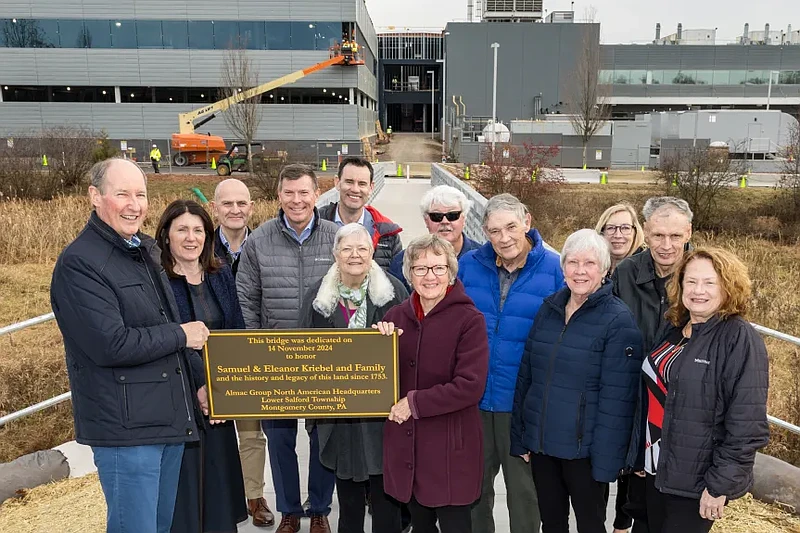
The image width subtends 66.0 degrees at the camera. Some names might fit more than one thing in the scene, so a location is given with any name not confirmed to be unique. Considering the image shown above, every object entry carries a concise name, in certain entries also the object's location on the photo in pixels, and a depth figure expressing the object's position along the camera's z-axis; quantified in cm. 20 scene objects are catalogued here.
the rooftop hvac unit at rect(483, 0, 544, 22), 6269
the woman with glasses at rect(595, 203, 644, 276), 436
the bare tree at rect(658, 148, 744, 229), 1731
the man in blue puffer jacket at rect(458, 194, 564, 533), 357
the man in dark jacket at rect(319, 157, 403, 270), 461
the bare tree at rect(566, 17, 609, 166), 4185
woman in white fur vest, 356
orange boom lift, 3769
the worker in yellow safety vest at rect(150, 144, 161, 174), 3354
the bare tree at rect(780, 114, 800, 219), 1827
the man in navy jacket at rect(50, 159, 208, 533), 279
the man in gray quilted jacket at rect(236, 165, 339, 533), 415
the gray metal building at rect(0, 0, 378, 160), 4231
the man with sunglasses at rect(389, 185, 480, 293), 420
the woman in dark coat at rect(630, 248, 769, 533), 275
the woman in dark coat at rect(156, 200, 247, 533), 358
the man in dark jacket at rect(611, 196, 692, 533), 364
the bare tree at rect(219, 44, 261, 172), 3928
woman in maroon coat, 317
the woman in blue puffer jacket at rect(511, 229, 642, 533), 318
